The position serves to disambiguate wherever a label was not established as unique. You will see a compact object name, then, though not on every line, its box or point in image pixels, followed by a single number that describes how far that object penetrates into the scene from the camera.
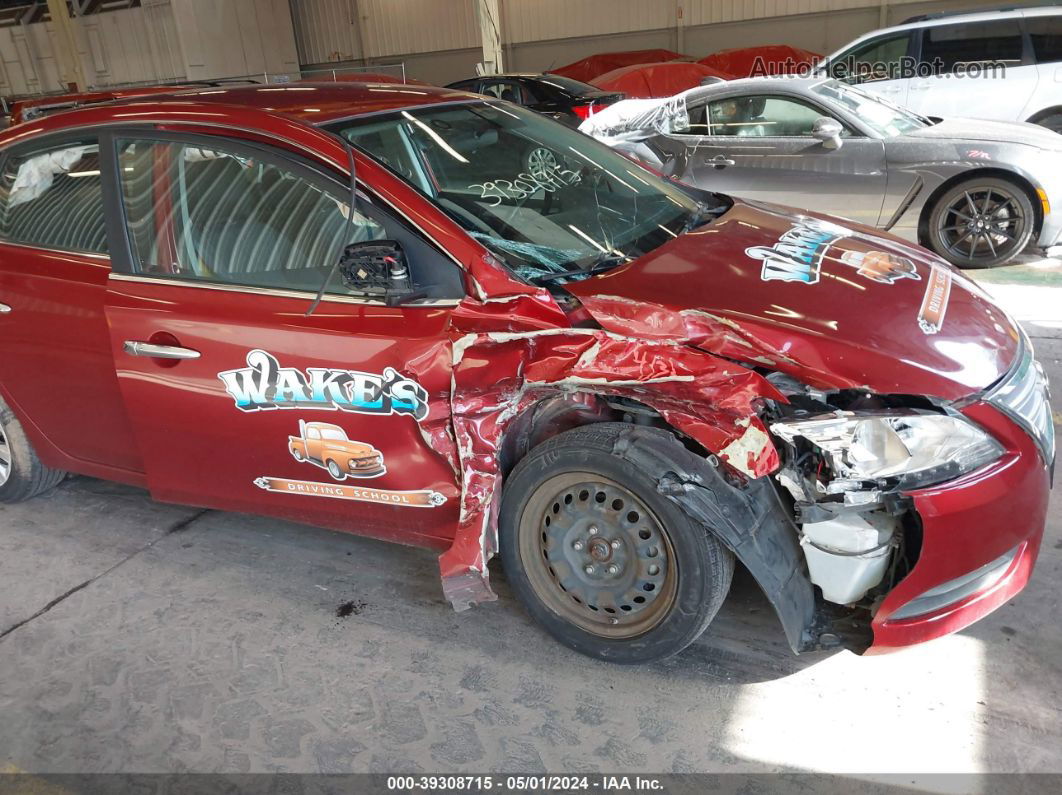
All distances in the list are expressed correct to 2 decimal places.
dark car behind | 9.57
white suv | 7.59
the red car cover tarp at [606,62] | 15.38
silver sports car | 5.62
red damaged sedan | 2.06
